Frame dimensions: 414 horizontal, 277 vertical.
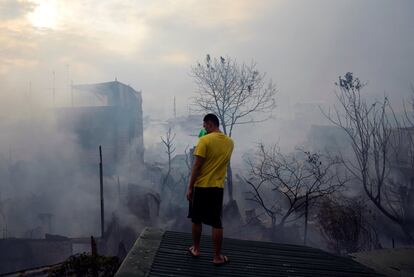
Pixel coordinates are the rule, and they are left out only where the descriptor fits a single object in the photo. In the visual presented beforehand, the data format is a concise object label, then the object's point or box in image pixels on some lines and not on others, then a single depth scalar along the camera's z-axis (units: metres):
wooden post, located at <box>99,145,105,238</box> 14.52
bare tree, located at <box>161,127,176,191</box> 20.26
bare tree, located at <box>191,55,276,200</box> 19.62
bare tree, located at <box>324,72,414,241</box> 9.85
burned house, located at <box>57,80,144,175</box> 25.12
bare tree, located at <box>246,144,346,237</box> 18.21
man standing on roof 3.93
